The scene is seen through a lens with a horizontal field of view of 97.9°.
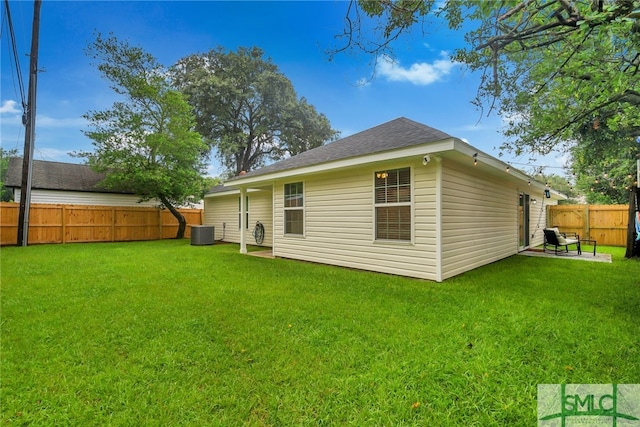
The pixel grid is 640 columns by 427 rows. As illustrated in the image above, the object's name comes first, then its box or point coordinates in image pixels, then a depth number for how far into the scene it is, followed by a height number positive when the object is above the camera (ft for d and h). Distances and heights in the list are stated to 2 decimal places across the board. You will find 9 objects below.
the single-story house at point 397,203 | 16.87 +1.14
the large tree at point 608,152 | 25.67 +6.77
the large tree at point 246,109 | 64.75 +26.77
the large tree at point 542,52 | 8.52 +7.16
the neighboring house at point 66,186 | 43.68 +5.00
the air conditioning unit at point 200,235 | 37.35 -2.37
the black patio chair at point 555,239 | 26.53 -2.00
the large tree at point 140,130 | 38.65 +12.55
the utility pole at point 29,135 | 32.24 +9.61
